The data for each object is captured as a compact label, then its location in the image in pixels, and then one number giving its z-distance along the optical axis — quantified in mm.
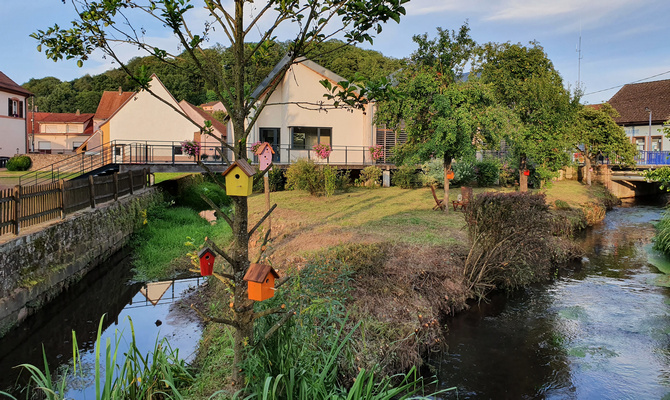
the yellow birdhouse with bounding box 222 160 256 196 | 4207
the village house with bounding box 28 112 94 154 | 61219
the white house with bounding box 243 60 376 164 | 23578
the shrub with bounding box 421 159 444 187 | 23172
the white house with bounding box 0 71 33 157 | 34034
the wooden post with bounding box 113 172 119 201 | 15730
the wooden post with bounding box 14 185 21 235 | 9657
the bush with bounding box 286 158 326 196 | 19188
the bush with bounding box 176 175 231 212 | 21641
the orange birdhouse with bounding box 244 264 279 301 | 4086
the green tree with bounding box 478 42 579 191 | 18922
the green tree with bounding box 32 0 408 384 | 4164
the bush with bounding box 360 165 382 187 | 23391
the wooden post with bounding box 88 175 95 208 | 13673
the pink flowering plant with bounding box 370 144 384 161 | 23594
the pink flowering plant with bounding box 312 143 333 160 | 20703
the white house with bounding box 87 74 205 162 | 34656
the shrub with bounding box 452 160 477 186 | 23859
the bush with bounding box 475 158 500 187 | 24594
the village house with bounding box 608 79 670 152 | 38562
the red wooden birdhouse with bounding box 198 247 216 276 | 4539
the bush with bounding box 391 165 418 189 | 23484
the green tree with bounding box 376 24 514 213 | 14414
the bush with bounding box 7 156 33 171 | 29000
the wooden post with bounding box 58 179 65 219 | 11820
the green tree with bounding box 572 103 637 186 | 29516
